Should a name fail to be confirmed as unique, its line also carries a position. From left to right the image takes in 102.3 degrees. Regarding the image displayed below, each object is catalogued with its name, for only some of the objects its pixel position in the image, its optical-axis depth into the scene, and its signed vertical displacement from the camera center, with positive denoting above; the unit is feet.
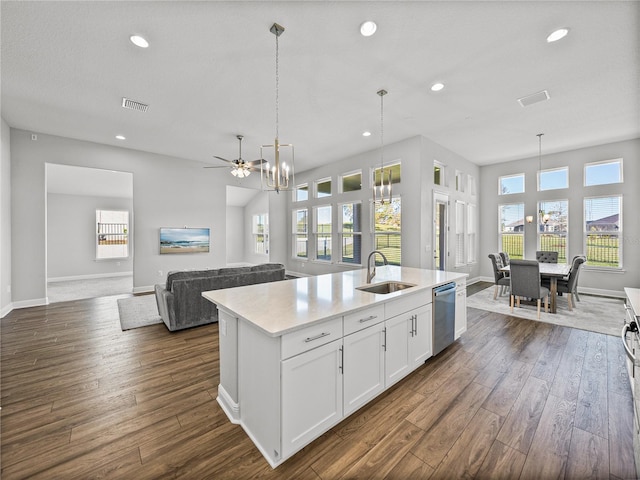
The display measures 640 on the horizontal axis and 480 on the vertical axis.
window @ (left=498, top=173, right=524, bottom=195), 23.68 +5.00
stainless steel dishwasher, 9.33 -2.99
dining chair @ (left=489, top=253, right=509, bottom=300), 17.07 -2.50
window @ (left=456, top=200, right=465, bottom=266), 22.02 +0.38
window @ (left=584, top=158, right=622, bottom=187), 19.03 +4.93
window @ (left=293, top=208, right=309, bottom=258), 28.19 +0.52
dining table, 14.49 -2.18
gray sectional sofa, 12.13 -2.64
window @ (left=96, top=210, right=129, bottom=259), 27.07 +0.43
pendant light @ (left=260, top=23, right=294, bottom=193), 8.24 +2.83
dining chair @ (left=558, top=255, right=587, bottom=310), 14.70 -2.68
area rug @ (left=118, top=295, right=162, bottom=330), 13.42 -4.37
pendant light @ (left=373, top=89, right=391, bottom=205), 12.21 +6.87
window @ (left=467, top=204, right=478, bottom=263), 23.88 +0.23
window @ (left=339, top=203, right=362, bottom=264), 22.70 +0.42
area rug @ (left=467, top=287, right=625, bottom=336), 12.84 -4.33
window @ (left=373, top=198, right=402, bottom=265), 19.58 +0.60
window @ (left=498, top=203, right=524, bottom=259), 23.61 +0.79
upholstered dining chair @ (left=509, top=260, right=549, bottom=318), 13.83 -2.37
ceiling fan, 16.22 +4.53
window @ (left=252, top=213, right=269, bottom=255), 36.09 +0.81
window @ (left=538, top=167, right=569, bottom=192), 21.30 +4.98
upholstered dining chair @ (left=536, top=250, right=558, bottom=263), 19.36 -1.47
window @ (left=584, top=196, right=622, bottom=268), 18.98 +0.52
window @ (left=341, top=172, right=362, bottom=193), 22.94 +5.13
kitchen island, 5.16 -2.76
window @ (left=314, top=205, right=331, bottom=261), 25.57 +0.58
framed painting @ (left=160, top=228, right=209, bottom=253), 22.22 -0.20
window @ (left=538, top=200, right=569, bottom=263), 21.21 +0.77
